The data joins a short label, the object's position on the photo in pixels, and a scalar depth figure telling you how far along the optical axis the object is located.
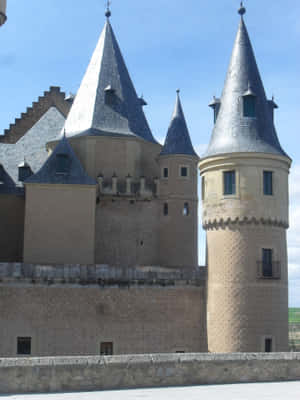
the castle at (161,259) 29.19
